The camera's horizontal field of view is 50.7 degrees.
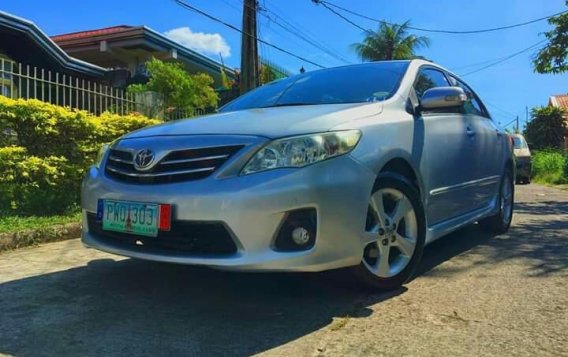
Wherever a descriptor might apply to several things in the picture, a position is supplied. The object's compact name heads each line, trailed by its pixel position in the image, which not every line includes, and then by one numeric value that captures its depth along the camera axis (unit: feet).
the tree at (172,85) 43.16
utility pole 43.70
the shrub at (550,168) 71.37
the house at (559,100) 138.51
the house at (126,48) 56.49
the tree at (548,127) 100.07
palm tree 115.03
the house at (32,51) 37.63
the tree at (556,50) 41.99
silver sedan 9.89
